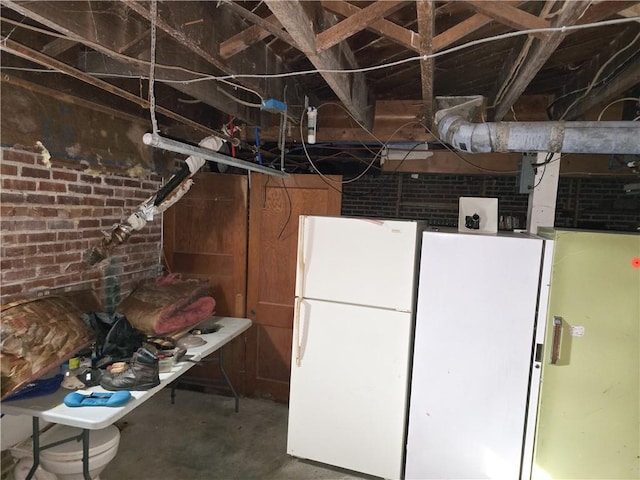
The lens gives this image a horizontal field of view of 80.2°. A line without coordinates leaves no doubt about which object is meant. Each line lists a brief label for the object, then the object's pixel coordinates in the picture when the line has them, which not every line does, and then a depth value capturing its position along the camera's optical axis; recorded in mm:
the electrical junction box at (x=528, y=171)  2740
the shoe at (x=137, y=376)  2066
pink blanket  2756
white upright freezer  2285
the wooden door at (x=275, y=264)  3402
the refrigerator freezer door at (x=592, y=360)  2146
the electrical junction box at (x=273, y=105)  2293
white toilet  2041
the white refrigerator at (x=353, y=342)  2482
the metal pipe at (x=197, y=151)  1509
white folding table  1793
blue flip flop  1902
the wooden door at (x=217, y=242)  3529
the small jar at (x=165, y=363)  2318
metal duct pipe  1884
